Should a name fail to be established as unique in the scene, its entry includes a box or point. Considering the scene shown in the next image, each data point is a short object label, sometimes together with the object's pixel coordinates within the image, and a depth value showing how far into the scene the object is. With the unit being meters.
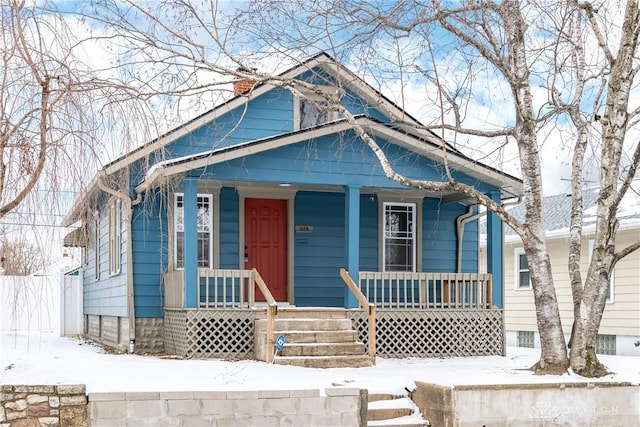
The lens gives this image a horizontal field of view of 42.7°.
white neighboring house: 18.34
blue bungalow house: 13.50
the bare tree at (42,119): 8.06
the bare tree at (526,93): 11.31
